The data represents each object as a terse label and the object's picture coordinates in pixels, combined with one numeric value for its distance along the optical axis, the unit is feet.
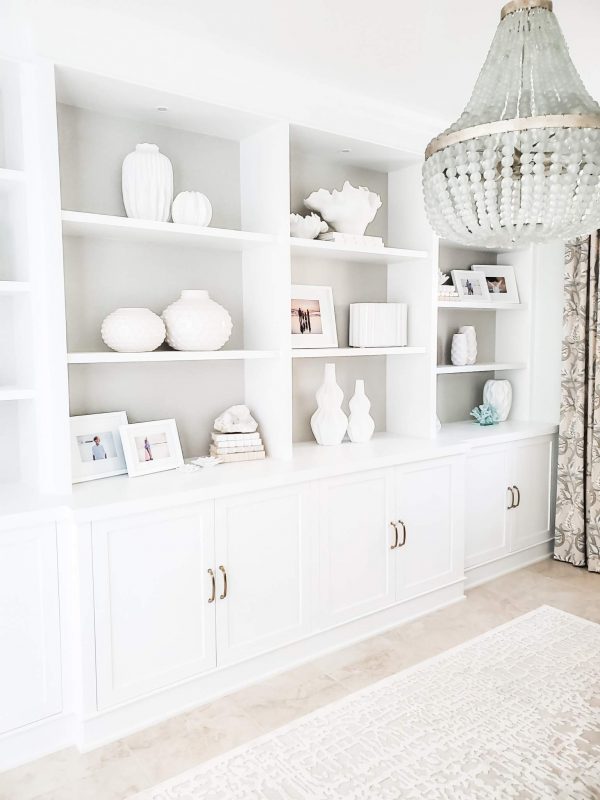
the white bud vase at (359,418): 10.71
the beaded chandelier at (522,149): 4.51
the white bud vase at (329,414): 10.41
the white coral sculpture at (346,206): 10.00
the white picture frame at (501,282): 12.92
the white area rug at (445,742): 6.52
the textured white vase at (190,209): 8.39
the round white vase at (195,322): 8.53
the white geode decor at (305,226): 9.75
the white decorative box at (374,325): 10.73
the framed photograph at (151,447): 8.43
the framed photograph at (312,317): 10.28
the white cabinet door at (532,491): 12.34
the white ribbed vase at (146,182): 8.17
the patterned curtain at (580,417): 11.96
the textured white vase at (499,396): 13.19
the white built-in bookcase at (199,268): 7.40
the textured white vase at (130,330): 8.06
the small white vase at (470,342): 12.50
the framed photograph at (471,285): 12.37
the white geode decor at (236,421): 9.45
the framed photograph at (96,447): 8.13
